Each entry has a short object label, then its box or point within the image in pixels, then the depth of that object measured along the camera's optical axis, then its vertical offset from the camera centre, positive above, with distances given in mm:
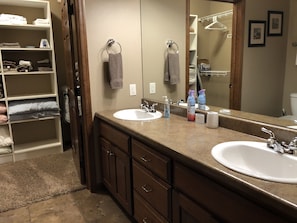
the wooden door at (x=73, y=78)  2451 -80
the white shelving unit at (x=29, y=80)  3354 -130
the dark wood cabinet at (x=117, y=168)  1943 -845
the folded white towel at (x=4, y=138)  3326 -884
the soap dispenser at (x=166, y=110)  2156 -356
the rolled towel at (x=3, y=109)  3267 -488
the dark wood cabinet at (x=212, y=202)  925 -568
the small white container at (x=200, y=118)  1873 -377
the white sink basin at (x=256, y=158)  1178 -462
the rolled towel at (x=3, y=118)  3250 -608
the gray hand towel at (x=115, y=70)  2410 -6
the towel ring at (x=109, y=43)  2443 +259
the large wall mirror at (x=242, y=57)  1411 +67
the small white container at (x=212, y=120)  1740 -364
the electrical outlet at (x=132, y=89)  2641 -210
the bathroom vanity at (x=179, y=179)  915 -532
